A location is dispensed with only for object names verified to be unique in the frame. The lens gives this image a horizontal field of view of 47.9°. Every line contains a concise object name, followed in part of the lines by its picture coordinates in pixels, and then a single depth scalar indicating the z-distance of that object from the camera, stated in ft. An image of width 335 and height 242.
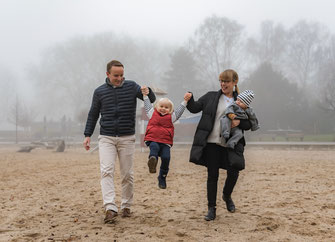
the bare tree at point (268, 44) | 180.04
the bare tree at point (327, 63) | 171.32
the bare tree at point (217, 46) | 153.99
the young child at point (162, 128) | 16.96
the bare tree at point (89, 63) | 188.34
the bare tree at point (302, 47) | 184.14
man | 16.40
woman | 15.85
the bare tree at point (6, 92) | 241.35
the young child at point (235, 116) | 15.49
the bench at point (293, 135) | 97.81
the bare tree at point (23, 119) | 156.97
